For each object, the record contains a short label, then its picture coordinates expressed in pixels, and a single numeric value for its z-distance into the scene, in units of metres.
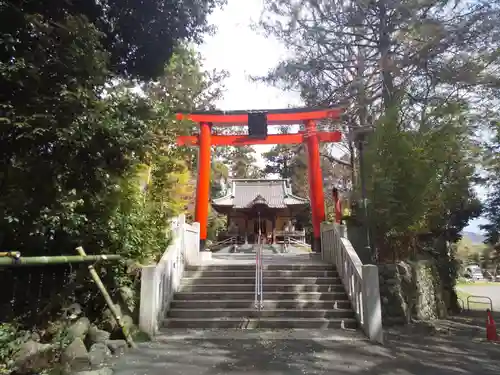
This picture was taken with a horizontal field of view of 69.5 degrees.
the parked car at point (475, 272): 45.81
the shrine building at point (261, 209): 20.19
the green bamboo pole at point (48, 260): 3.06
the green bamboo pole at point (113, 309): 4.70
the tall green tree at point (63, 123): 3.93
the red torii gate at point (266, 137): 10.38
